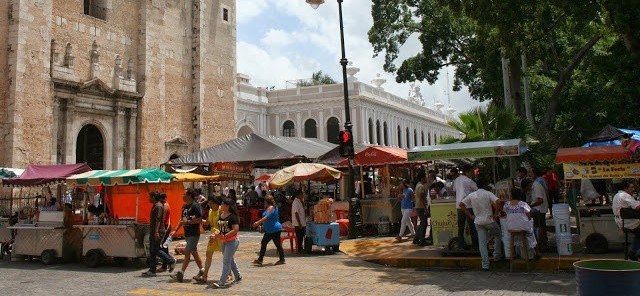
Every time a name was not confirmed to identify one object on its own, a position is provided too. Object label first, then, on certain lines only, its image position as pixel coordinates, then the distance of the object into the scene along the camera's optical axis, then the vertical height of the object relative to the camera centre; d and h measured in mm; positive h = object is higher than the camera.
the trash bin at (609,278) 3627 -601
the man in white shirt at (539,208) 10203 -243
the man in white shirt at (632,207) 8344 -285
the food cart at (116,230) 10586 -466
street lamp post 13914 +384
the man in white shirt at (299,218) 11641 -342
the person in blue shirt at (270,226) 10117 -441
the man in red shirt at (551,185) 13070 +272
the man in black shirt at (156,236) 9547 -548
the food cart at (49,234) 11289 -548
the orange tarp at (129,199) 13218 +228
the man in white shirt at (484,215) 8797 -300
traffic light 13641 +1539
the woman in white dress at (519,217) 8531 -337
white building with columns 43781 +7987
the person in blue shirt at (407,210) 13062 -261
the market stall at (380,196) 14898 +121
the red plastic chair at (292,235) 12178 -762
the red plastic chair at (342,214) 16750 -405
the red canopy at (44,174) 12172 +864
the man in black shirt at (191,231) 8836 -449
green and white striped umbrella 10852 +648
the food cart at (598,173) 9562 +406
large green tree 12125 +5127
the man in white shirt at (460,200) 9641 -97
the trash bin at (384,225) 14750 -704
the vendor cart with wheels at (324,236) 11609 -764
